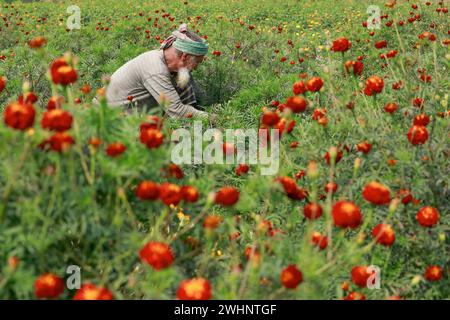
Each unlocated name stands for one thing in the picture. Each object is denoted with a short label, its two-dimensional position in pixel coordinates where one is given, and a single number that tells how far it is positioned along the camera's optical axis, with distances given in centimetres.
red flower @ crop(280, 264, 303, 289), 544
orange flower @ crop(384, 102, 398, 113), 812
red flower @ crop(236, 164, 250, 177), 804
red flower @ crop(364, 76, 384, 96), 819
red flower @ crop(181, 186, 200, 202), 614
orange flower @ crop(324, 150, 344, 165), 800
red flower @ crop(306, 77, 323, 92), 821
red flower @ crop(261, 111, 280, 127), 704
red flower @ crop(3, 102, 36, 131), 545
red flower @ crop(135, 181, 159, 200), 588
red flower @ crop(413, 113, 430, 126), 801
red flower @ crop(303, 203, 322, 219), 594
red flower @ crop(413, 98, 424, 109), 836
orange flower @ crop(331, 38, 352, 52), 832
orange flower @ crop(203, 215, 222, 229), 576
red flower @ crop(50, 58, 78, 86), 622
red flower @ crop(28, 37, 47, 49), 721
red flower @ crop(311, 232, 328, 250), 657
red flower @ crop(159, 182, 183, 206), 591
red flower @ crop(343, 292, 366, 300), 655
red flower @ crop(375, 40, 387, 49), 869
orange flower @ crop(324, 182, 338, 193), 798
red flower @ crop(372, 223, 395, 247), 641
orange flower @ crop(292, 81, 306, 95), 823
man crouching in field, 926
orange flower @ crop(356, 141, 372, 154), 797
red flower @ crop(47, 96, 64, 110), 629
